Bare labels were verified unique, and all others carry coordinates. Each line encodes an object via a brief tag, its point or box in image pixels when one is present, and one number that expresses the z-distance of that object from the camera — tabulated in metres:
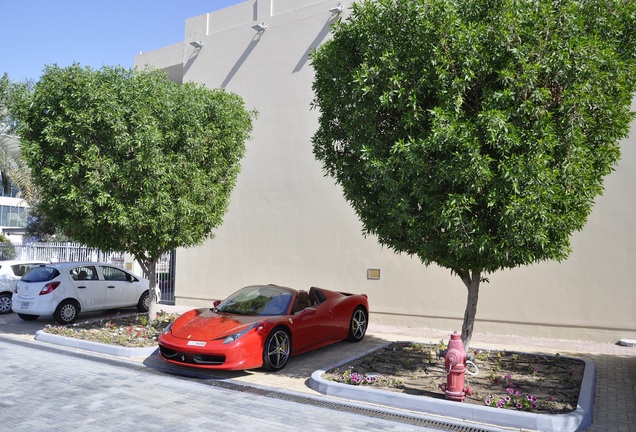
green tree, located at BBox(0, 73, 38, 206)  20.74
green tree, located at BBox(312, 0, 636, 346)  6.57
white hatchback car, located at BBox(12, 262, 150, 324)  12.51
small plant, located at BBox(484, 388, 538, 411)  6.22
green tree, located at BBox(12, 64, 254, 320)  10.25
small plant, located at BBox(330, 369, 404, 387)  7.29
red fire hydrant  6.52
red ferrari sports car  7.83
